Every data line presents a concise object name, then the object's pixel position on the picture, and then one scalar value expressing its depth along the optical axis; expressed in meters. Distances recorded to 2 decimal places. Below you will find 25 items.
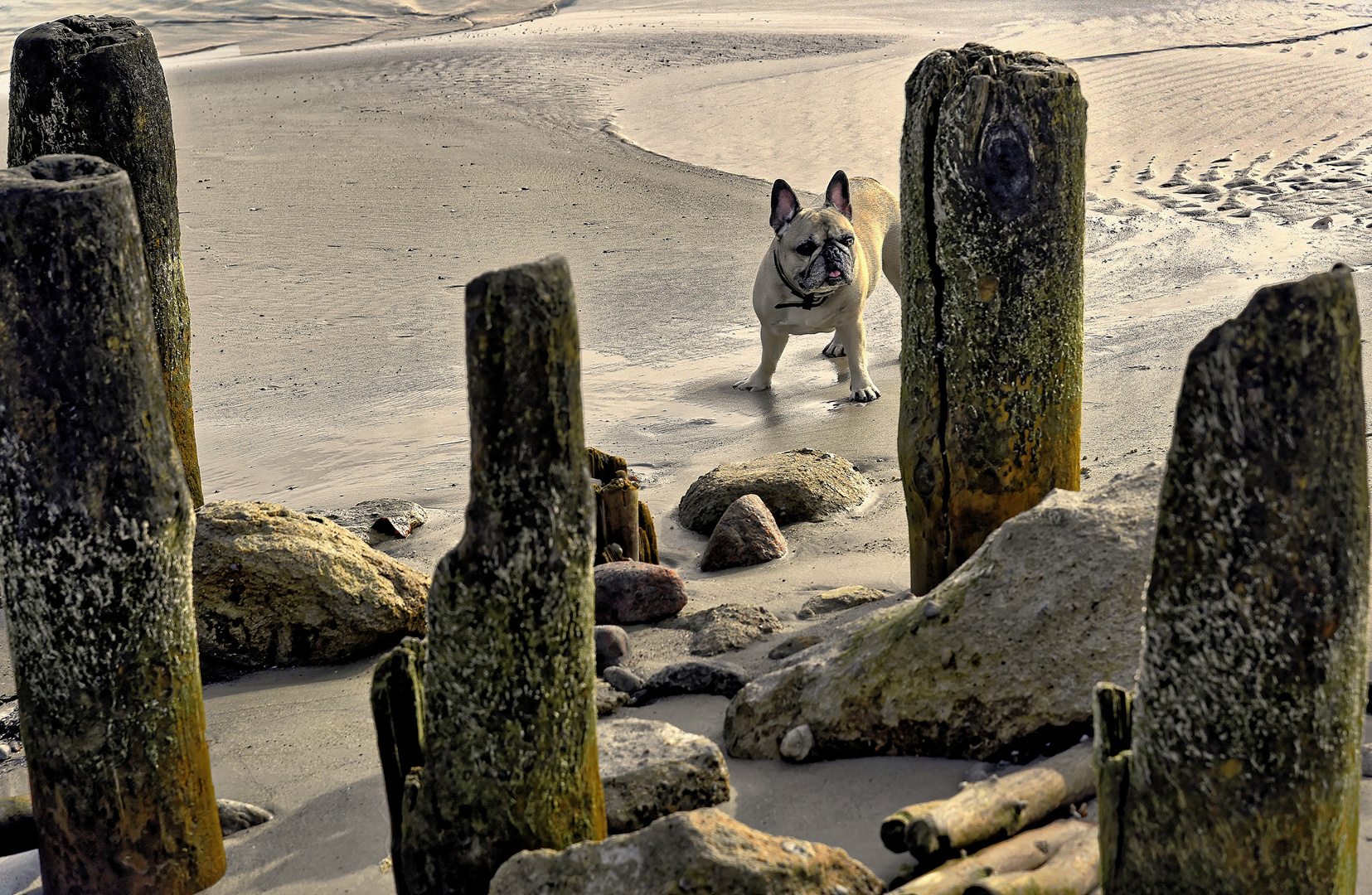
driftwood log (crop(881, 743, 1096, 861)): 6.64
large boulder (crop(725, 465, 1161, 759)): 8.07
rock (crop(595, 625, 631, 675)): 10.46
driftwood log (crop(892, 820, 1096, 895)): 6.30
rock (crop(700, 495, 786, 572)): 12.91
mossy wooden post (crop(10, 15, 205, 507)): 10.62
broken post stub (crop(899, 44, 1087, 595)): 9.52
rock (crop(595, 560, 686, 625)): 11.50
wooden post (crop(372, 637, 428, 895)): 6.73
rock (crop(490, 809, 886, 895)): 6.14
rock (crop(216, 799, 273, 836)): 8.30
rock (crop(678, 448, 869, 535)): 14.06
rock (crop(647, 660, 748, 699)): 9.69
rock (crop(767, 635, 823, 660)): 10.17
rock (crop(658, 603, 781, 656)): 10.66
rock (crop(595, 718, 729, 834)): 7.56
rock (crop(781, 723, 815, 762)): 8.31
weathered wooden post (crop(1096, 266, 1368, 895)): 5.16
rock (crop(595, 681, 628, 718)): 9.49
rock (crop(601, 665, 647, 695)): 9.83
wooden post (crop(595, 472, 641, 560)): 12.47
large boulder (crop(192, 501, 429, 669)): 10.77
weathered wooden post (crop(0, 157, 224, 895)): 6.45
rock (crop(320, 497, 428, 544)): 14.20
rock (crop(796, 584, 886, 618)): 11.29
